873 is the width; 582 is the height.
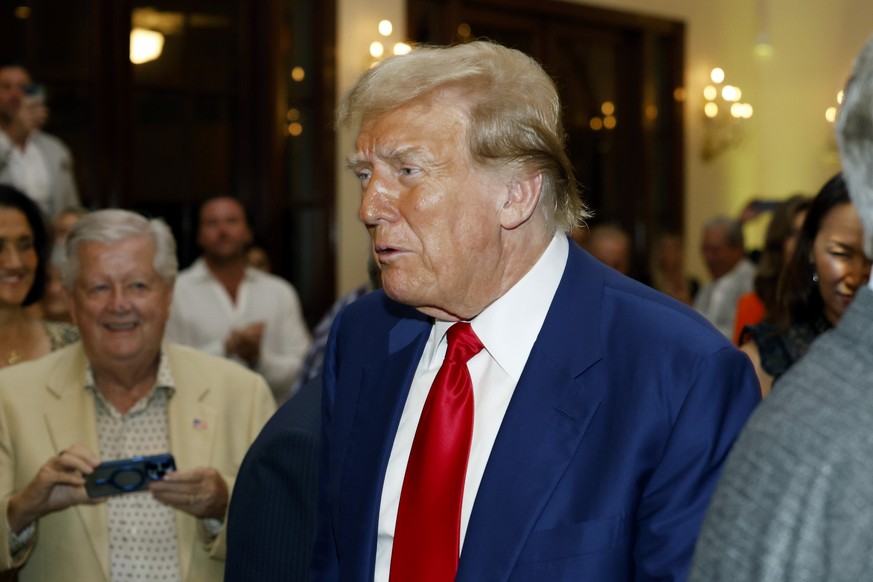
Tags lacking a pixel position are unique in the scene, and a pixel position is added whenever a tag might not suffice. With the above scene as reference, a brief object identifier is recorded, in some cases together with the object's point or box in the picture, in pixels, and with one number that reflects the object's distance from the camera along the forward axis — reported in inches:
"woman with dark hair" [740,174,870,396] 103.7
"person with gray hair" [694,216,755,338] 249.9
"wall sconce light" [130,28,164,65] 280.5
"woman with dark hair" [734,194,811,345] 154.8
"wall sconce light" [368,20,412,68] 319.9
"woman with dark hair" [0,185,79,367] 126.3
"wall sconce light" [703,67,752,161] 430.6
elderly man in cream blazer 98.9
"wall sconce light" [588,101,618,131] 398.6
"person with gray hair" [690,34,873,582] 34.3
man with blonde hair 59.6
